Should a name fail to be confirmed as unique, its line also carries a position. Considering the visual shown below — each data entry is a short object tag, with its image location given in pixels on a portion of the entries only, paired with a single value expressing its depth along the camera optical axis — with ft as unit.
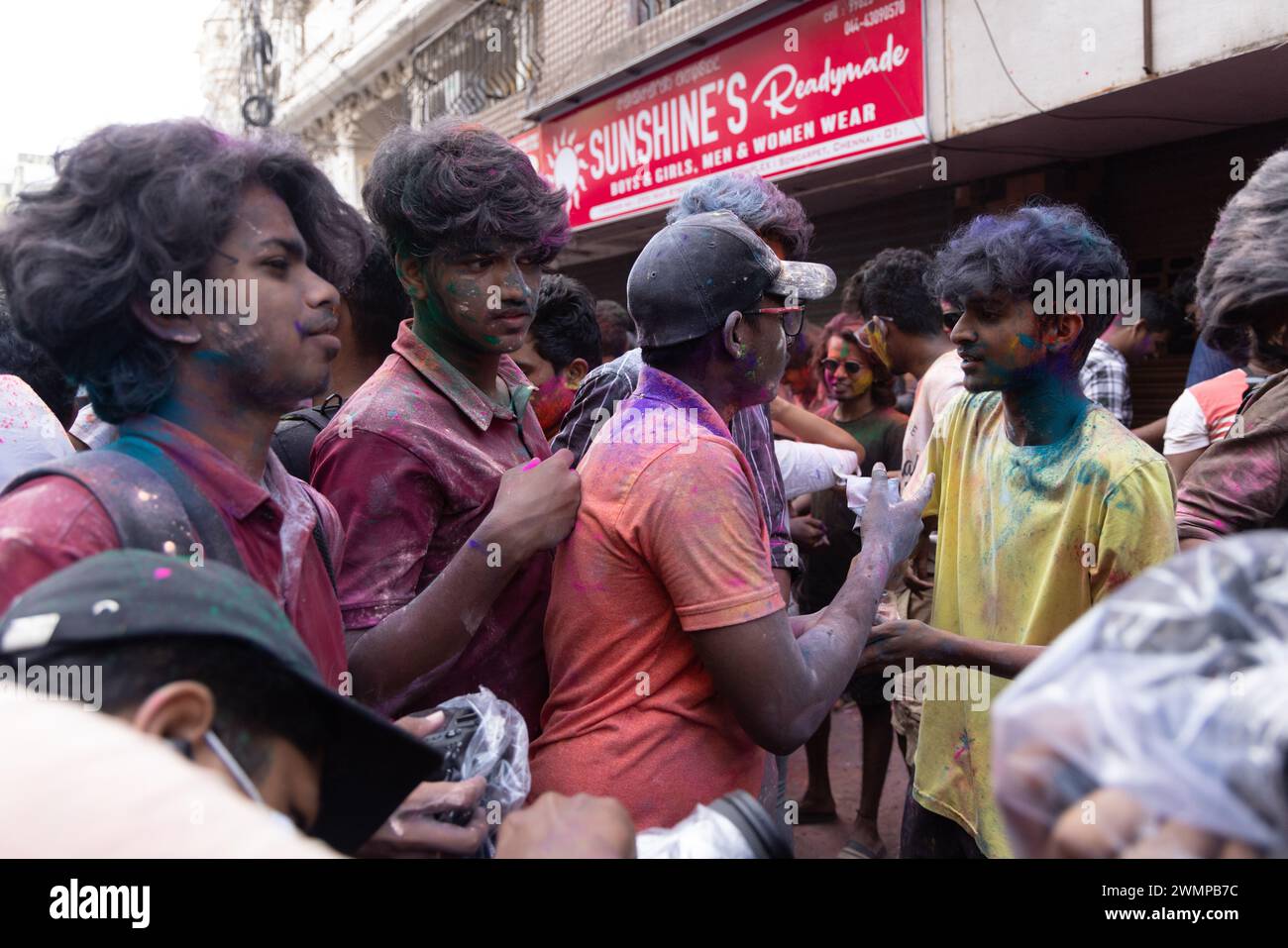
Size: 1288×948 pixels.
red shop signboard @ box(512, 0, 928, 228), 21.61
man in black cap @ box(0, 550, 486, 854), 3.20
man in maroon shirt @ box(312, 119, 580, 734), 6.48
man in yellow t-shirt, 7.43
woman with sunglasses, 15.37
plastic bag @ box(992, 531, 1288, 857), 2.31
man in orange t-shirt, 5.68
